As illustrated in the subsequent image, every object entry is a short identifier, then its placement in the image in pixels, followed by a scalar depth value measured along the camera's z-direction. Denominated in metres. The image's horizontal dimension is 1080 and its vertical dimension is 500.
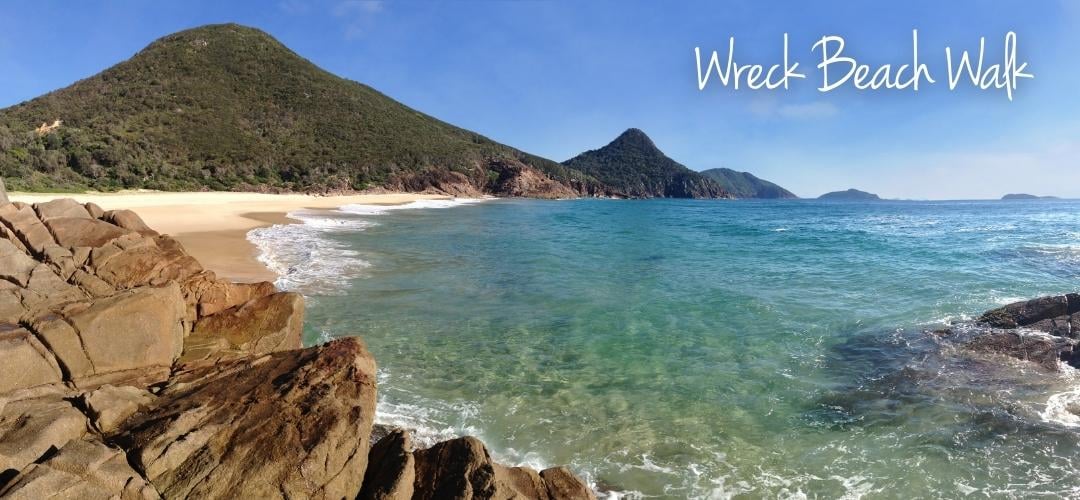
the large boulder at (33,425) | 3.71
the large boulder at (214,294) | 8.04
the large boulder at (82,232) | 8.81
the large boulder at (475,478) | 4.00
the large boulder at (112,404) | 4.32
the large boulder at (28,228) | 8.41
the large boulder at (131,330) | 5.53
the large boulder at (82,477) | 3.30
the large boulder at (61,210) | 9.50
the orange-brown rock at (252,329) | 6.95
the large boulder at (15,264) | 6.97
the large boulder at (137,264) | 8.44
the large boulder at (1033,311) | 10.38
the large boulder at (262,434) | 3.85
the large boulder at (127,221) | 10.39
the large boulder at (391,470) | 4.00
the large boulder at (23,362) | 4.76
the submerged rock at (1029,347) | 8.98
